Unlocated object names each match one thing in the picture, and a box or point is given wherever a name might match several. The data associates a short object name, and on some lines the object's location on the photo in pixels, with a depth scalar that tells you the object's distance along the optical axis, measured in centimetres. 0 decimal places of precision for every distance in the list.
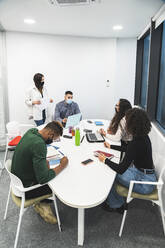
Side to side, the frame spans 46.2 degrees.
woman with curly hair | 181
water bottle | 243
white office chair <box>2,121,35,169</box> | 319
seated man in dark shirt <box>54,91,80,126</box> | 393
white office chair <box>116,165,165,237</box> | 176
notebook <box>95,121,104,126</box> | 346
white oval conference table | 144
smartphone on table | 195
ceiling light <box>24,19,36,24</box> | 339
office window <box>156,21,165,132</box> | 317
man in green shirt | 161
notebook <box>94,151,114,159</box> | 213
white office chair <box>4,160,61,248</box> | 162
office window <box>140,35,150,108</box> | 441
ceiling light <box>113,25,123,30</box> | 373
